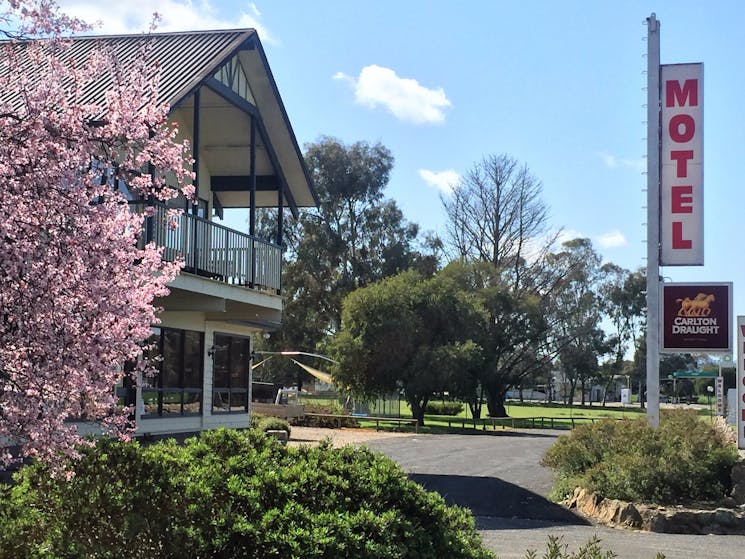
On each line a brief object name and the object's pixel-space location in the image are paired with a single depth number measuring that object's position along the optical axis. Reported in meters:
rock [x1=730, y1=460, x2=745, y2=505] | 13.82
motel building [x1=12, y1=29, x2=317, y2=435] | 15.77
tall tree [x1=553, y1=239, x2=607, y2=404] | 62.31
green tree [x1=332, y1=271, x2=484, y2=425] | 40.00
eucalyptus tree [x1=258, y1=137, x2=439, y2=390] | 57.81
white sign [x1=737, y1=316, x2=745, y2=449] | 16.88
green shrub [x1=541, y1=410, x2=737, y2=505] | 13.87
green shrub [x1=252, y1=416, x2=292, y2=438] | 26.58
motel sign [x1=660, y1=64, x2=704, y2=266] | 18.44
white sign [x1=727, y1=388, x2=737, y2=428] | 26.72
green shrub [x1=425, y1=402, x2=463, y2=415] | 54.88
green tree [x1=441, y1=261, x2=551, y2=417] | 46.34
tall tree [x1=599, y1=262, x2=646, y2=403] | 77.44
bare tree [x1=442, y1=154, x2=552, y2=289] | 57.03
